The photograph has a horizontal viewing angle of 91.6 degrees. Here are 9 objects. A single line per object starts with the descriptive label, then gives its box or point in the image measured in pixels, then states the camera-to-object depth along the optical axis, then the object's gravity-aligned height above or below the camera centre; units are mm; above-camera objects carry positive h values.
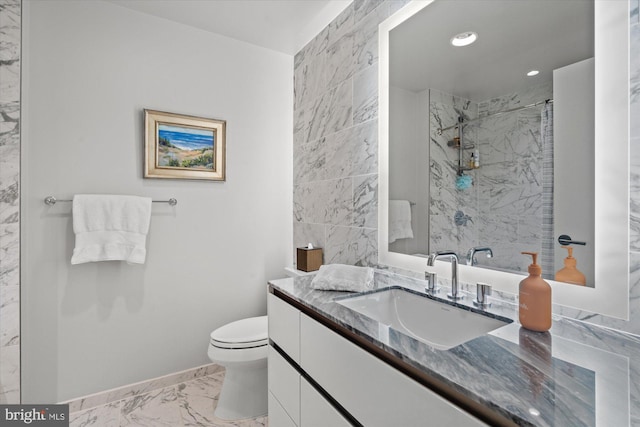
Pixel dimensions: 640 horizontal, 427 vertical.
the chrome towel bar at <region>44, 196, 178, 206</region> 1723 +68
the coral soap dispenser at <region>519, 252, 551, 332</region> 842 -243
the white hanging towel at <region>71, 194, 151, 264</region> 1752 -87
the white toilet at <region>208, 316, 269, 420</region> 1694 -903
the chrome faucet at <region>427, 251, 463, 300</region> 1148 -230
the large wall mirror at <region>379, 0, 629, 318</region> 881 +270
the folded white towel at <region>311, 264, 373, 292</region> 1286 -281
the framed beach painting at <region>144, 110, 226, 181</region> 1993 +447
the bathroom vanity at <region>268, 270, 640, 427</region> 556 -333
